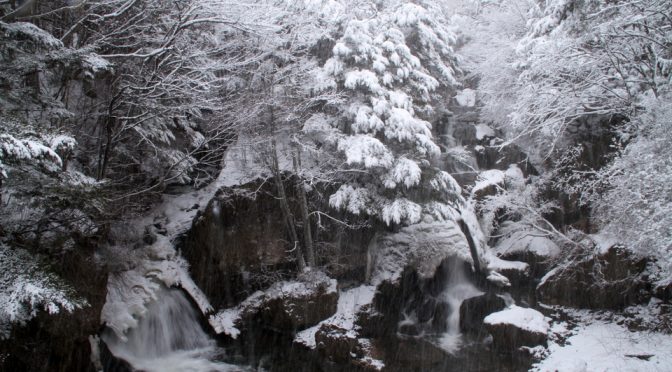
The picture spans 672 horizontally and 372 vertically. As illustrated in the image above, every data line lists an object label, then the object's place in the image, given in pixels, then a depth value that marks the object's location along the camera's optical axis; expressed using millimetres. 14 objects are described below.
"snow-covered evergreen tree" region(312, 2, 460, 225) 11055
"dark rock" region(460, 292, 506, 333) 12047
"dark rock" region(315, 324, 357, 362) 10328
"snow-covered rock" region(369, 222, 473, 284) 12594
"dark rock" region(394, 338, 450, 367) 10434
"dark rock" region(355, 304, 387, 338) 11336
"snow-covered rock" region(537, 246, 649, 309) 11078
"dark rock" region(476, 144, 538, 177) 16750
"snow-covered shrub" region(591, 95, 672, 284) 7074
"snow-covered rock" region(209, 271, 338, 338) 11148
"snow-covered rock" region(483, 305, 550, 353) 10336
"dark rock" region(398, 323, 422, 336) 11891
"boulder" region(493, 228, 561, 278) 13516
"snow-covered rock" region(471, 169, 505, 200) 15320
